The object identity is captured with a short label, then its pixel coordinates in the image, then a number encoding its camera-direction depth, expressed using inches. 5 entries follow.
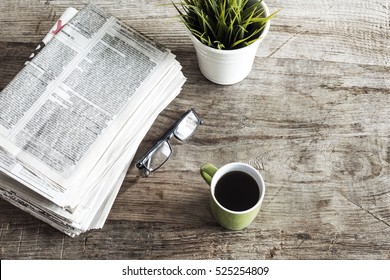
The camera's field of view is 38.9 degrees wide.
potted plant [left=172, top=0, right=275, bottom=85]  39.3
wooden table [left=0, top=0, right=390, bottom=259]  40.1
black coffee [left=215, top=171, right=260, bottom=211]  37.8
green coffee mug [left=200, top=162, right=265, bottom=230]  37.6
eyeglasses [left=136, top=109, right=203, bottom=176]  41.6
